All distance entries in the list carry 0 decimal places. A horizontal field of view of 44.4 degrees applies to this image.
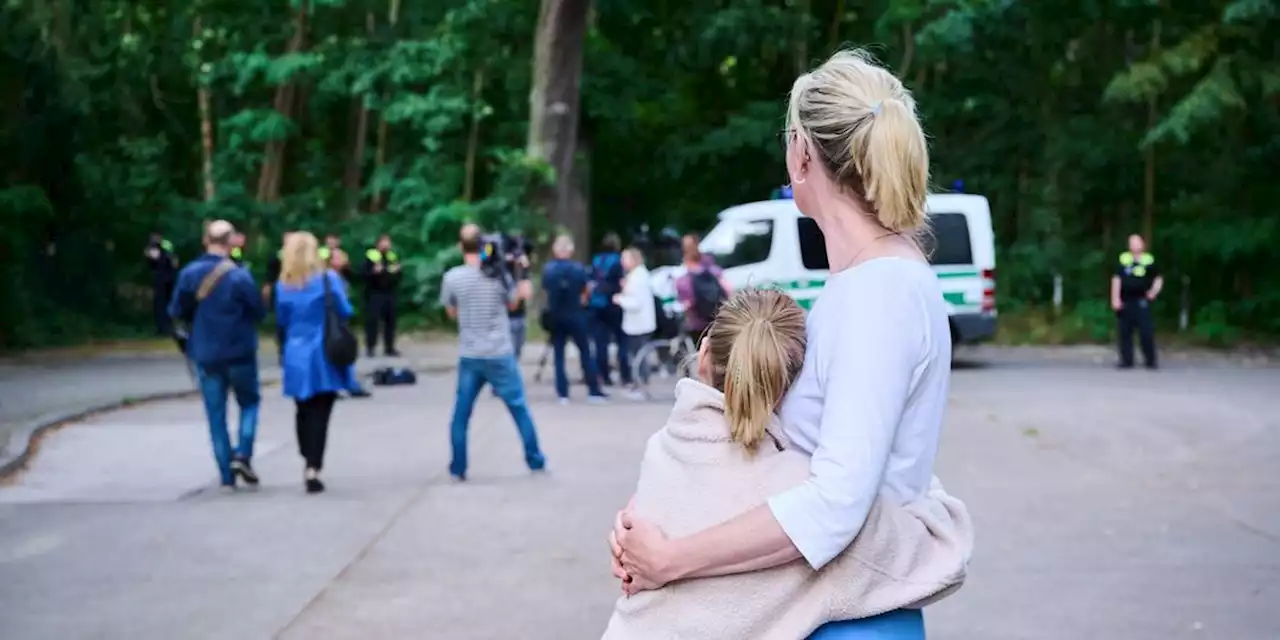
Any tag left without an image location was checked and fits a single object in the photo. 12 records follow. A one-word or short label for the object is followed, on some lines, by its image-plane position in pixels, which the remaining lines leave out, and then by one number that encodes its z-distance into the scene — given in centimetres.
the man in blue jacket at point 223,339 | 1036
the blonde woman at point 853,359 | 206
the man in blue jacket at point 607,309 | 1834
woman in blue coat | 1022
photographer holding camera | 1086
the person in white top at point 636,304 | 1803
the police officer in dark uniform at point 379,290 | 2306
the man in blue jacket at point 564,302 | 1667
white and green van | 2103
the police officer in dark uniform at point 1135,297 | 2111
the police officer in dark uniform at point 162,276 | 2536
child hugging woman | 214
